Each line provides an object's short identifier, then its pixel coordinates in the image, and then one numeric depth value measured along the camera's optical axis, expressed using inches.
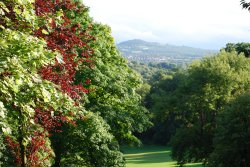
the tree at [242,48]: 2714.1
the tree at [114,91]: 975.0
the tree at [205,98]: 1617.9
